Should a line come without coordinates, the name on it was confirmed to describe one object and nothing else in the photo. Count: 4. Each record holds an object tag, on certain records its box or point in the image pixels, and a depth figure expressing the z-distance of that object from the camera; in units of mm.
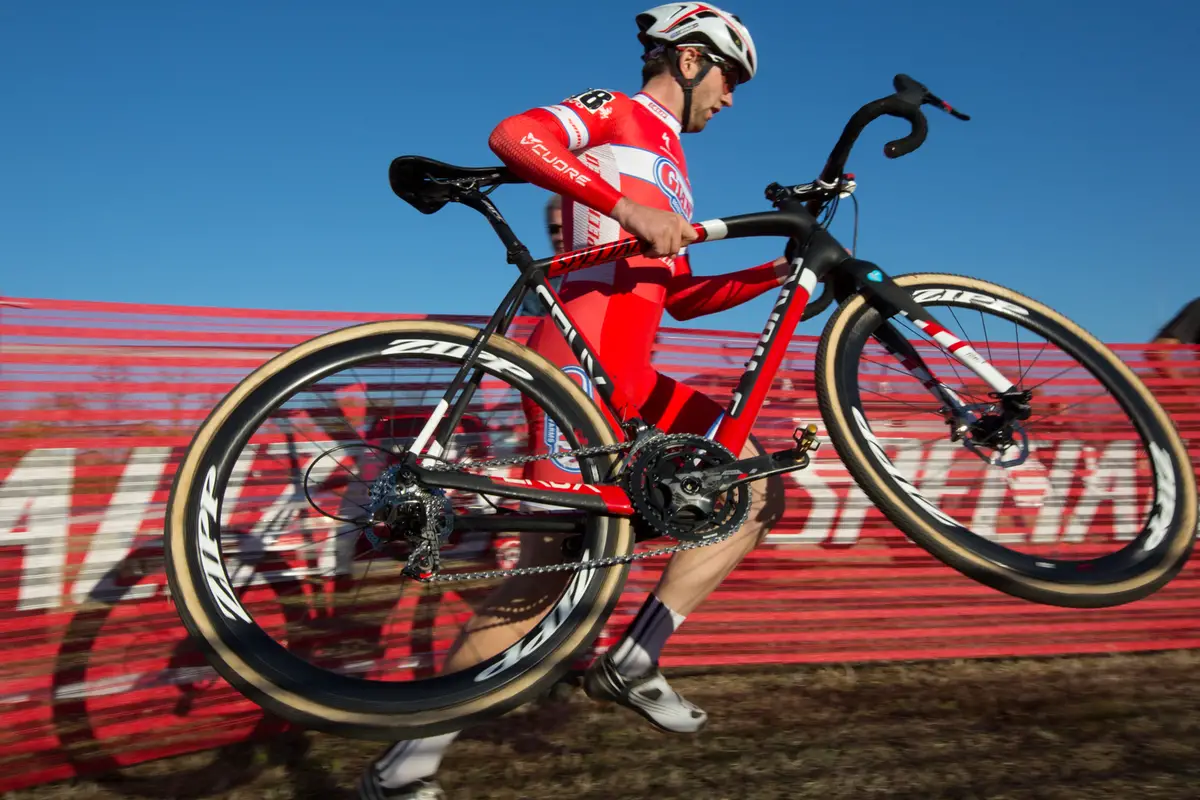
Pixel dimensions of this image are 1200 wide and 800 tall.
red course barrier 2906
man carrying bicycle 2453
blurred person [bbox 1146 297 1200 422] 4891
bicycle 2135
